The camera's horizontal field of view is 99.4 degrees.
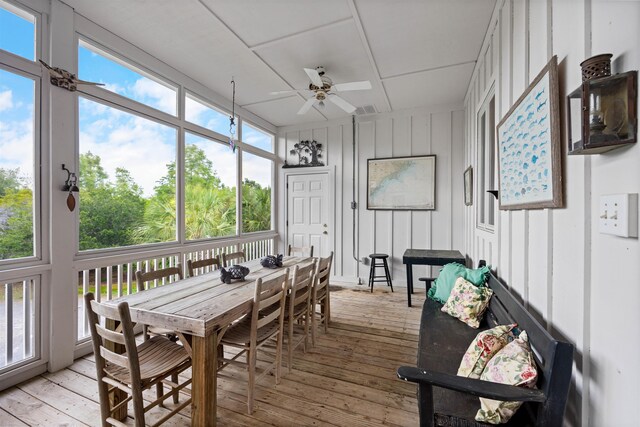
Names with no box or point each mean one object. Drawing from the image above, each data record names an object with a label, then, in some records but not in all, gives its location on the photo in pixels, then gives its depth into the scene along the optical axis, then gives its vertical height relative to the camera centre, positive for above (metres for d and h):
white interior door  5.38 +0.02
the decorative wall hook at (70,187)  2.39 +0.22
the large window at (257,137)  4.89 +1.43
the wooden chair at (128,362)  1.39 -0.89
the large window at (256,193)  4.92 +0.37
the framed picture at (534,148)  1.25 +0.36
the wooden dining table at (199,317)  1.52 -0.62
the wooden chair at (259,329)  1.82 -0.91
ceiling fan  2.88 +1.39
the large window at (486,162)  2.67 +0.54
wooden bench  1.03 -0.71
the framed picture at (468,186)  3.56 +0.36
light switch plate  0.80 -0.01
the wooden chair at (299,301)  2.26 -0.82
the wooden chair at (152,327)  1.93 -0.88
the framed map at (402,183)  4.63 +0.51
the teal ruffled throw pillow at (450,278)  2.41 -0.62
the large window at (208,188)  3.77 +0.36
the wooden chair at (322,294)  2.69 -0.90
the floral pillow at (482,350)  1.39 -0.72
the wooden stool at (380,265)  4.57 -0.96
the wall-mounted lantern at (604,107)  0.81 +0.34
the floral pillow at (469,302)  2.16 -0.74
